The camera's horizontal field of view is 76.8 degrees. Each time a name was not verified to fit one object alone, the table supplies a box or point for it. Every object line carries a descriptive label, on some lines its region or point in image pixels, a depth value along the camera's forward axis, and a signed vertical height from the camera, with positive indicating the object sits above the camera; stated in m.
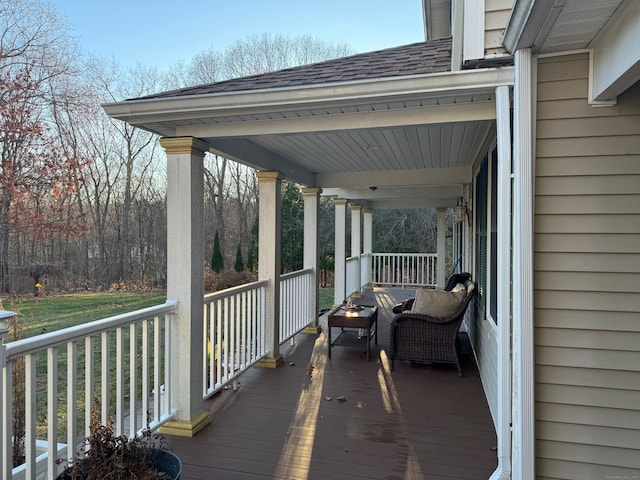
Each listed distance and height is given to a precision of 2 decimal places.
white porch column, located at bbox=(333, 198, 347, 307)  8.47 -0.21
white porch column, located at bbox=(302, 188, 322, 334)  6.18 +0.00
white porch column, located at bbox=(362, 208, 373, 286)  11.74 +0.05
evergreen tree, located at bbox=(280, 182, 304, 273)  13.66 +0.43
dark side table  4.86 -0.99
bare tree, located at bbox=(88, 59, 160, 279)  12.01 +2.63
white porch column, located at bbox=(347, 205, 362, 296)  10.26 +0.16
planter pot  1.93 -1.07
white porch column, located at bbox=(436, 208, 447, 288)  10.32 -0.32
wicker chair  4.45 -1.08
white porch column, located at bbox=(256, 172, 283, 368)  4.59 -0.12
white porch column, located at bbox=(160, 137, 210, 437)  3.05 -0.21
